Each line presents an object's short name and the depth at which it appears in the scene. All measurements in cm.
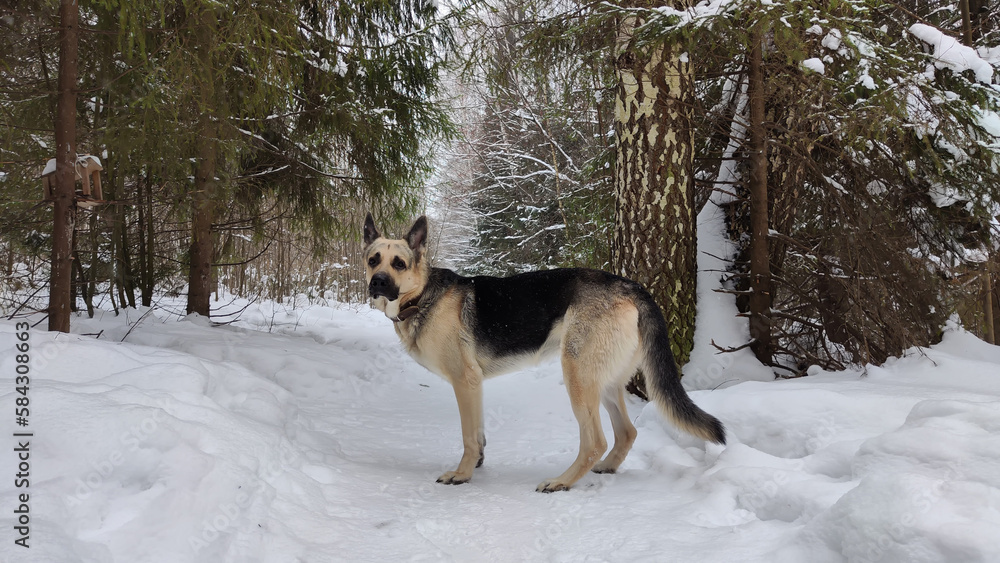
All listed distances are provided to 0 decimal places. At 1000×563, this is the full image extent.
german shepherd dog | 381
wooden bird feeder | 474
